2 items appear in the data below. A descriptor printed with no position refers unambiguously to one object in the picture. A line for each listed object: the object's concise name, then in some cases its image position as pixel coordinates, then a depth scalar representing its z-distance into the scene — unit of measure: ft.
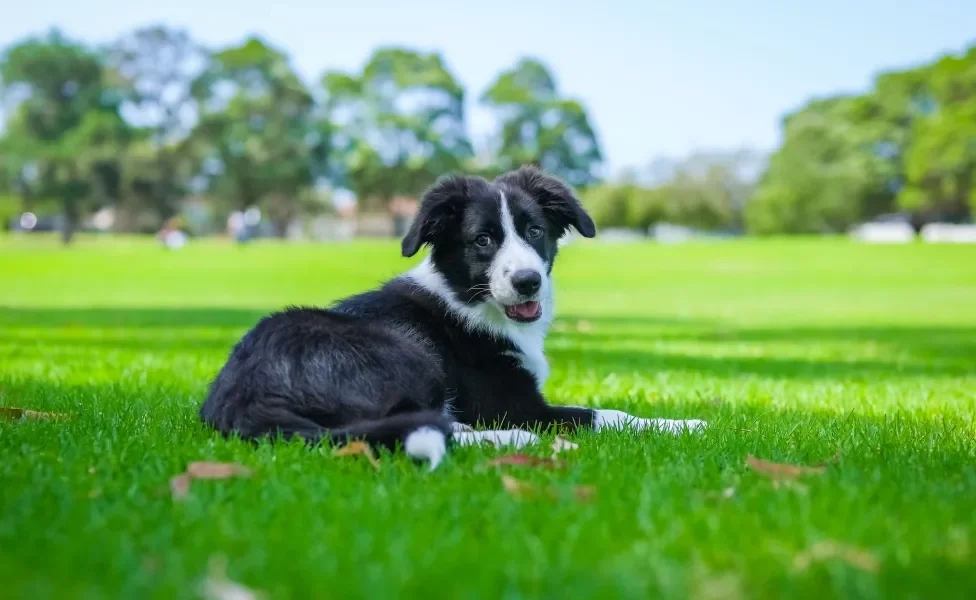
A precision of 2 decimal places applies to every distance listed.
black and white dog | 12.74
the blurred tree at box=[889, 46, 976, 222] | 199.00
